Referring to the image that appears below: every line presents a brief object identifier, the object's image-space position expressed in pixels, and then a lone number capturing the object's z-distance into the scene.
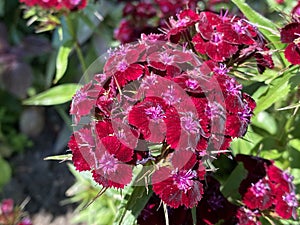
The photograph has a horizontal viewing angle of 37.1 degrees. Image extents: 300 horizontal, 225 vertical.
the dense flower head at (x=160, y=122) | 0.21
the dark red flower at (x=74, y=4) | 0.35
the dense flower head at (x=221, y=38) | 0.24
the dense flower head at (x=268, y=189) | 0.26
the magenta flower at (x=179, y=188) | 0.21
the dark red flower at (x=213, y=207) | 0.25
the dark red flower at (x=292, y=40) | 0.24
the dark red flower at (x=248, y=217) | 0.27
